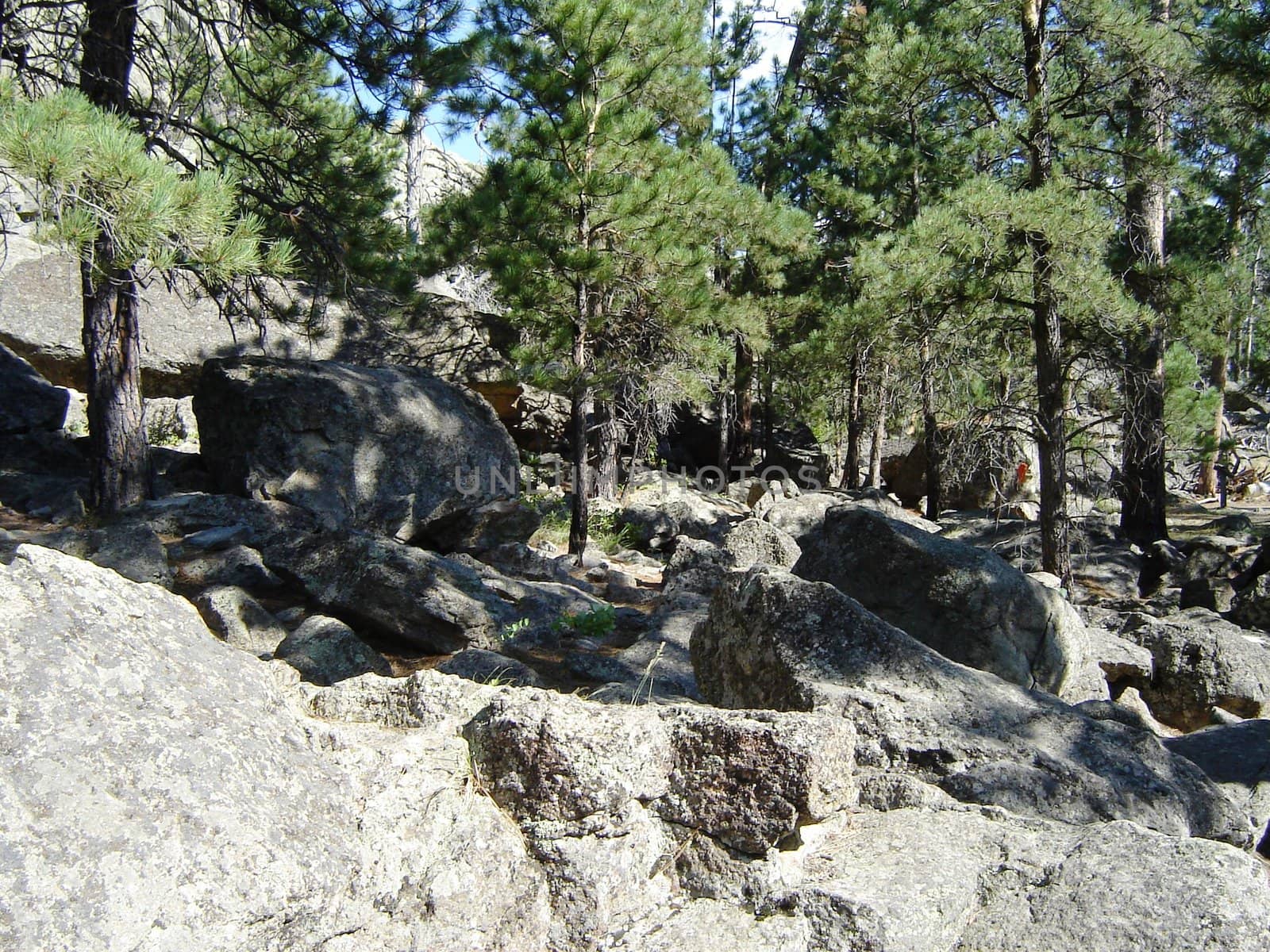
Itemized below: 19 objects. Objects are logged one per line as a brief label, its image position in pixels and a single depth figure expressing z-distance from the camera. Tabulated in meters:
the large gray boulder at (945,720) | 3.42
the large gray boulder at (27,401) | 9.89
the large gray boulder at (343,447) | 9.20
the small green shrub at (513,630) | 6.25
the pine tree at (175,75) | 7.55
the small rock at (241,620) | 5.61
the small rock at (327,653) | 5.25
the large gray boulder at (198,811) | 1.81
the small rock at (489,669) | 5.08
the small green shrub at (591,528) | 12.77
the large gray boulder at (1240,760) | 4.42
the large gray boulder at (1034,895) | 2.16
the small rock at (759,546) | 9.48
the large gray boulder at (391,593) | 6.10
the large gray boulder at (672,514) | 13.38
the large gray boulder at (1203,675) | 6.71
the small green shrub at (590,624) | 6.93
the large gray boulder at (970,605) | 5.79
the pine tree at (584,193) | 10.59
